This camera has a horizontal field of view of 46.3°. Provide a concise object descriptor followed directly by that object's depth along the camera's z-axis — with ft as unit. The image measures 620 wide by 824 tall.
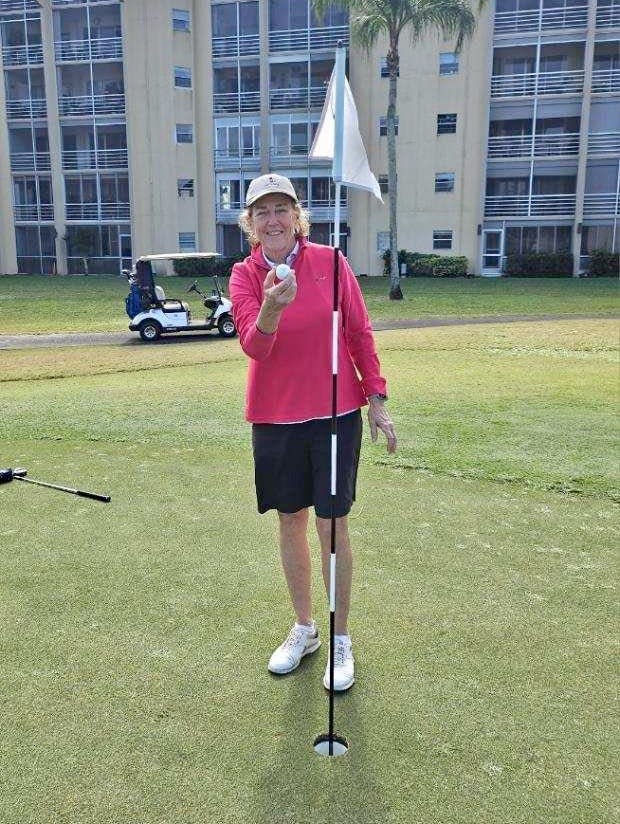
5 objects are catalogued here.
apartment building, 130.31
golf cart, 60.34
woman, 9.62
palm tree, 90.53
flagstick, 8.49
